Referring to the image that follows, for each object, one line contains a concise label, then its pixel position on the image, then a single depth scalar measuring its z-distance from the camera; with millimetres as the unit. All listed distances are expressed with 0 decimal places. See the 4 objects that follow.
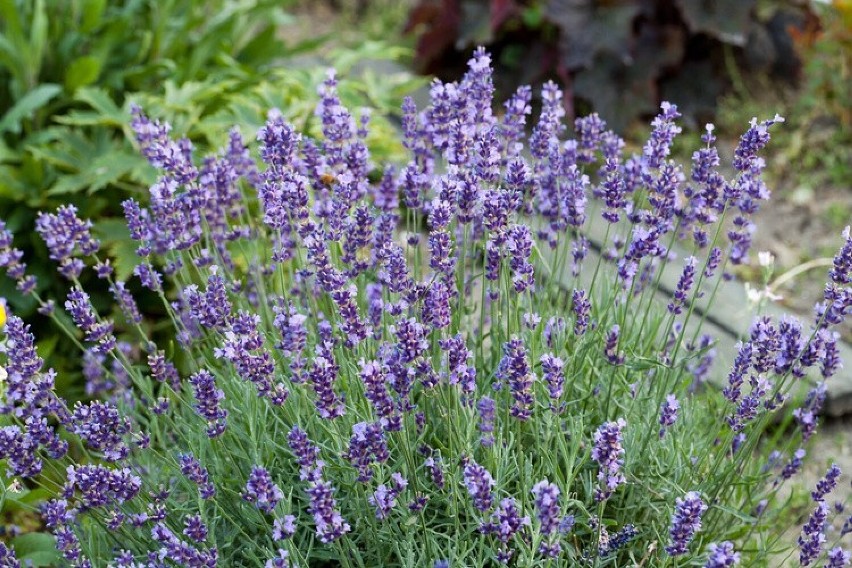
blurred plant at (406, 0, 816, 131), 5191
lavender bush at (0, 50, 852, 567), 1875
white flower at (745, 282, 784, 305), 2742
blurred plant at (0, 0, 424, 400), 3830
